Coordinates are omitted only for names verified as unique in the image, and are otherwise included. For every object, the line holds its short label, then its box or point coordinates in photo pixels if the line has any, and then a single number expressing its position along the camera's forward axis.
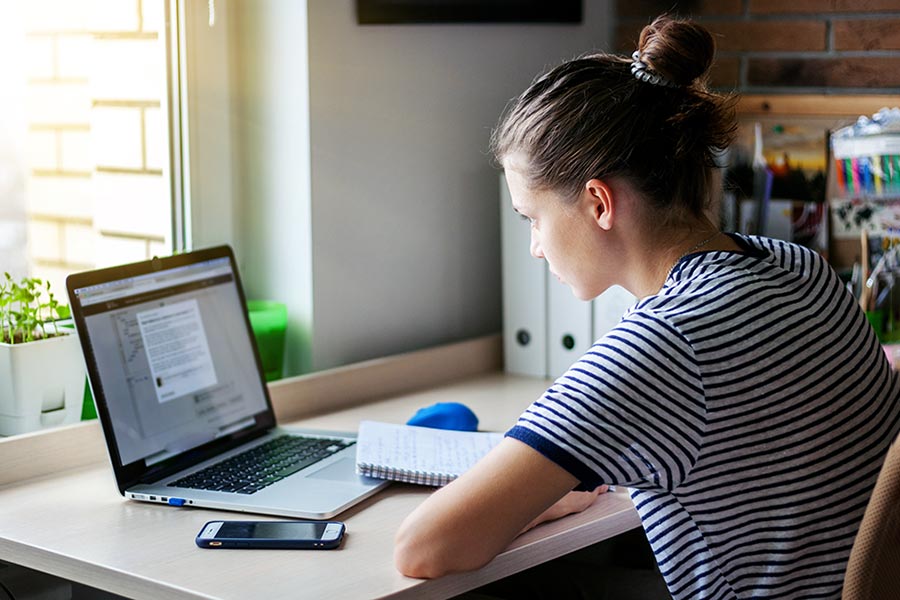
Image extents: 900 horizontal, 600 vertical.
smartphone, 1.28
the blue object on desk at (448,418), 1.72
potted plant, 1.61
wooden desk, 1.19
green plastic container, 1.97
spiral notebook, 1.49
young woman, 1.11
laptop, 1.47
